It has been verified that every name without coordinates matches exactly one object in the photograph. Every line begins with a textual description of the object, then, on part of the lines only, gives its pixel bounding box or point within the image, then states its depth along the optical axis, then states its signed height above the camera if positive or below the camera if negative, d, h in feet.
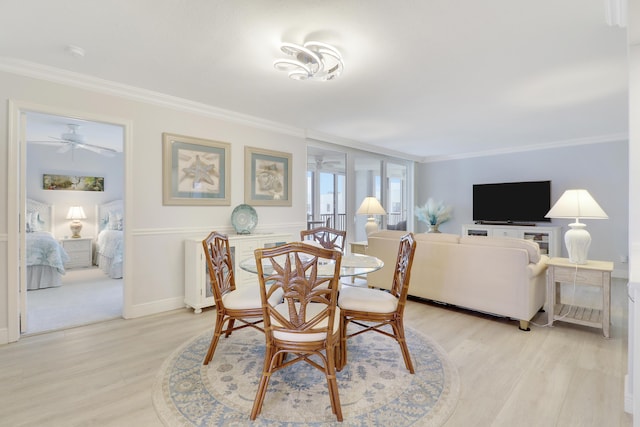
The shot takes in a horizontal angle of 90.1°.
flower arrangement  22.47 -0.13
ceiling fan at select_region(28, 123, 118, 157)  15.10 +3.43
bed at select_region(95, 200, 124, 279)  16.55 -1.58
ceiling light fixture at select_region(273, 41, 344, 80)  7.15 +3.58
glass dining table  7.14 -1.34
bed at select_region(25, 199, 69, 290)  13.94 -2.25
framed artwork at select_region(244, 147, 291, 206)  13.82 +1.54
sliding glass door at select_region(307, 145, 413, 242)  18.65 +1.62
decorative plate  12.87 -0.32
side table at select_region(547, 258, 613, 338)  9.09 -2.15
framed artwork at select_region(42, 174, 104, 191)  19.43 +1.81
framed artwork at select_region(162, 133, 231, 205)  11.48 +1.53
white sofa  9.62 -2.05
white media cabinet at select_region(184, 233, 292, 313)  11.19 -2.02
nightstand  19.02 -2.43
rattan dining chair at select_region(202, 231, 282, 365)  7.48 -2.07
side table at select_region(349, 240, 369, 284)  15.96 -1.89
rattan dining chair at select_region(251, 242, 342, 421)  5.66 -2.04
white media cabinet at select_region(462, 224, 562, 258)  17.75 -1.29
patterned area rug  5.62 -3.62
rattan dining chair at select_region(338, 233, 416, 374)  7.20 -2.18
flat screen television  18.69 +0.58
